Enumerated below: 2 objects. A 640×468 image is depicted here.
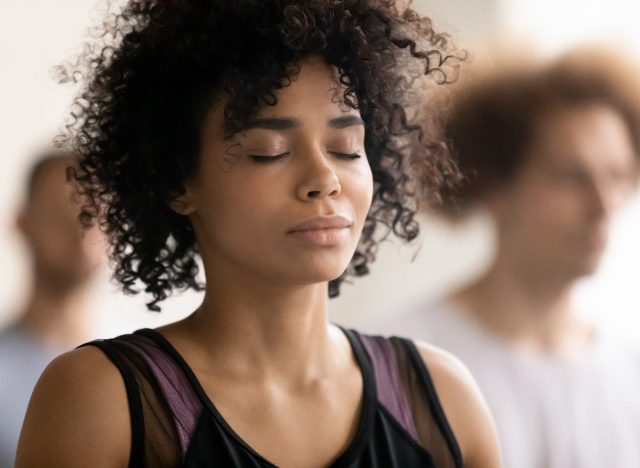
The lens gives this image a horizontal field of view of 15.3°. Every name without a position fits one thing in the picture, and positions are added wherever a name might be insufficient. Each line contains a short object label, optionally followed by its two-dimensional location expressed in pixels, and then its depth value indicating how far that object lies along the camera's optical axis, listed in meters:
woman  1.80
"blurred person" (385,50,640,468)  2.32
